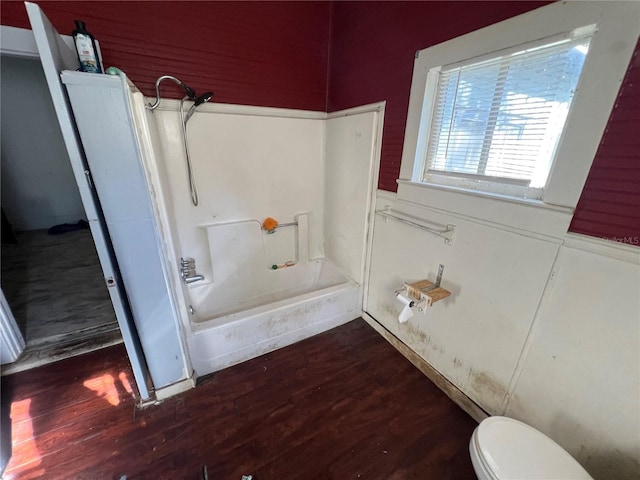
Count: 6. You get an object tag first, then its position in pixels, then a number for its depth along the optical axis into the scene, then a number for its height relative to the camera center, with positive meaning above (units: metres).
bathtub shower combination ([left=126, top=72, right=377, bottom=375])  1.70 -0.65
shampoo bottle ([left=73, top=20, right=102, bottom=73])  0.99 +0.36
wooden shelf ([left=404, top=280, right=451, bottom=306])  1.40 -0.74
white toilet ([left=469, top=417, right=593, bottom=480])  0.88 -1.04
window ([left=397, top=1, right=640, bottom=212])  0.87 +0.20
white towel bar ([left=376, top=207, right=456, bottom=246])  1.41 -0.41
